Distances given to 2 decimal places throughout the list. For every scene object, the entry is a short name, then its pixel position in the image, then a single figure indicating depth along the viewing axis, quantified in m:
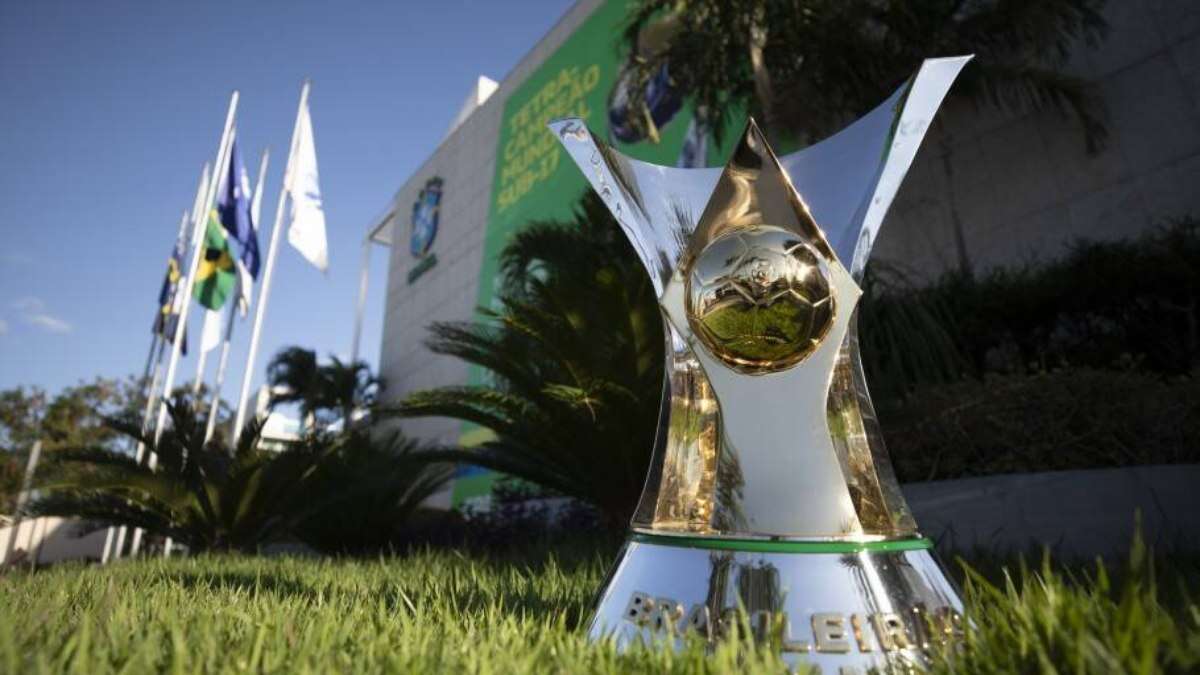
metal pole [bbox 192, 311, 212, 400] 11.53
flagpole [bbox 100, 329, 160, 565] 8.86
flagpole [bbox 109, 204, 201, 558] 11.28
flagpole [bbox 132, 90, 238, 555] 10.02
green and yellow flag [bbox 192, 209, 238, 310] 10.90
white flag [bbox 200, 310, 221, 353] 11.55
